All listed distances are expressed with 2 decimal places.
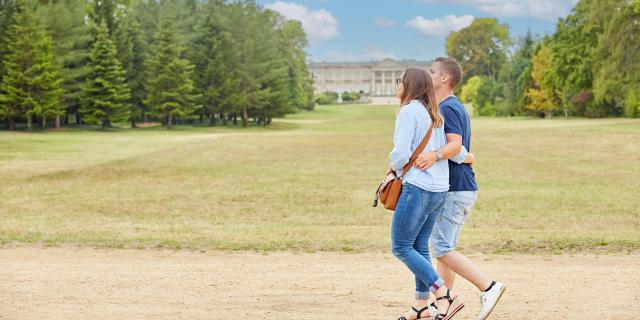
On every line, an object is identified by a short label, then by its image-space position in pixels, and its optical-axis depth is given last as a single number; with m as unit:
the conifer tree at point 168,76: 66.62
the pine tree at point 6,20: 59.88
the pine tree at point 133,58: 69.22
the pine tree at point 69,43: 63.53
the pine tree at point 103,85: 63.19
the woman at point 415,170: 5.69
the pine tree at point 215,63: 73.38
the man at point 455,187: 5.97
